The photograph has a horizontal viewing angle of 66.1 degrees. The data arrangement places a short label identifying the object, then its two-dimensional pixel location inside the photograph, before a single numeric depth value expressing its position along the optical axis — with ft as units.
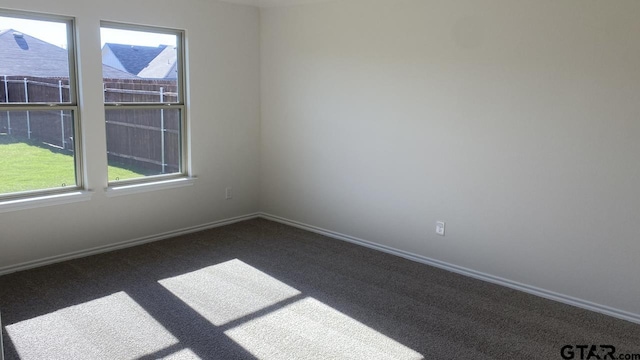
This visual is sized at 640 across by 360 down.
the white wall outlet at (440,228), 13.60
